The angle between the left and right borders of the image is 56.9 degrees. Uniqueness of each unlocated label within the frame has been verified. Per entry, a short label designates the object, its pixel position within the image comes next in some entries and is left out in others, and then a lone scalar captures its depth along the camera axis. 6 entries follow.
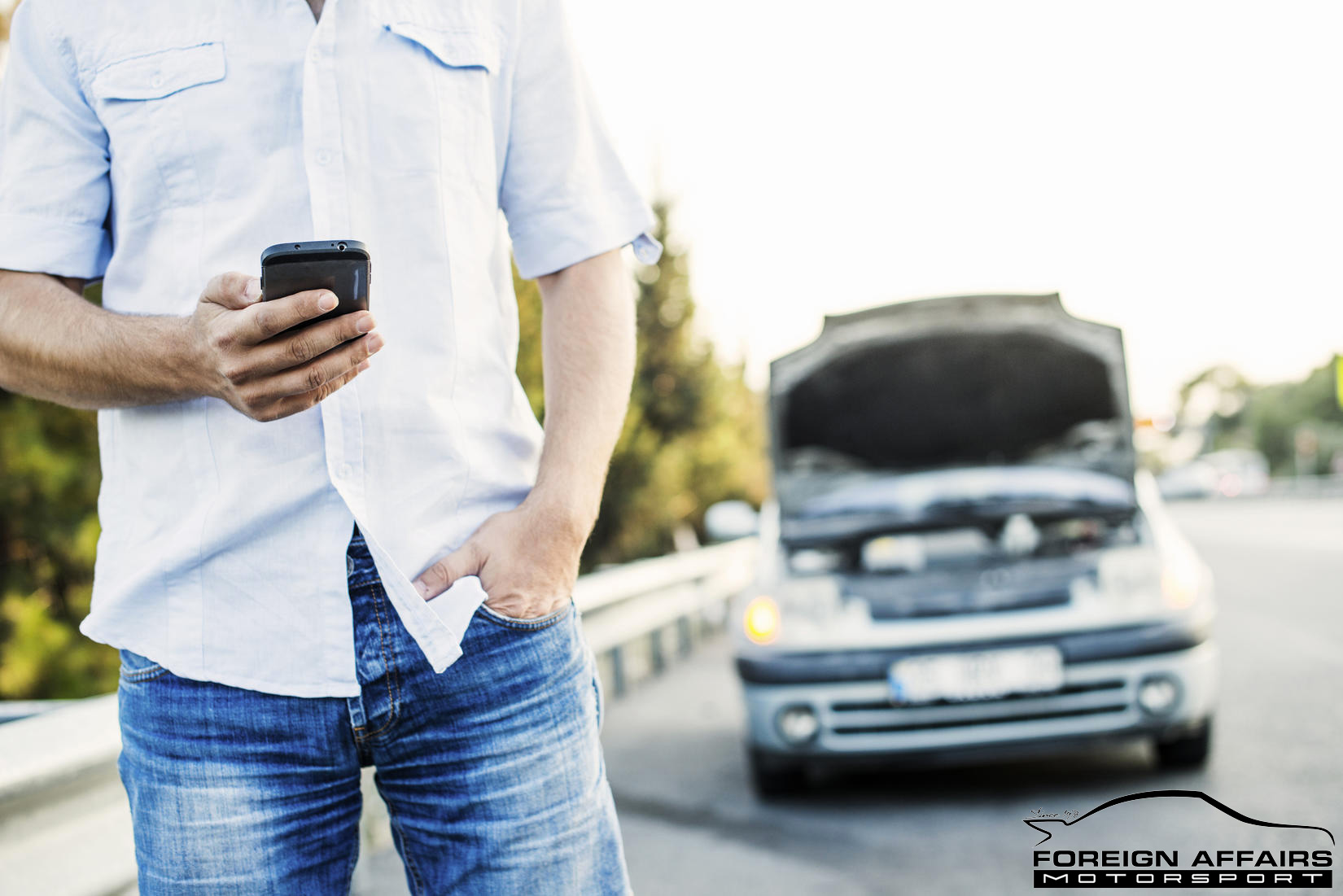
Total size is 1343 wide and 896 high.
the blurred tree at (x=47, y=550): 5.20
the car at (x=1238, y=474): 63.09
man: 1.32
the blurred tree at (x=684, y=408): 17.66
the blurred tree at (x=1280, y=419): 89.25
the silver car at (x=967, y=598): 4.60
